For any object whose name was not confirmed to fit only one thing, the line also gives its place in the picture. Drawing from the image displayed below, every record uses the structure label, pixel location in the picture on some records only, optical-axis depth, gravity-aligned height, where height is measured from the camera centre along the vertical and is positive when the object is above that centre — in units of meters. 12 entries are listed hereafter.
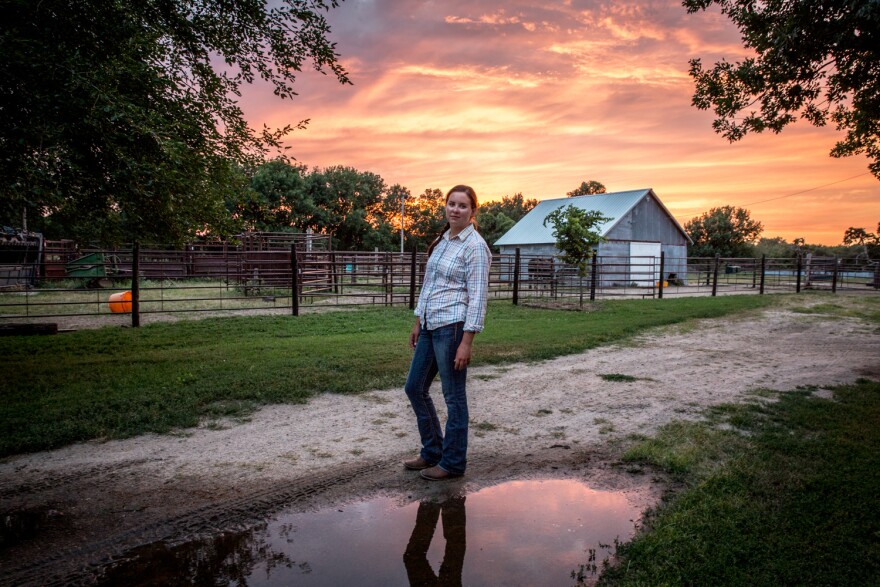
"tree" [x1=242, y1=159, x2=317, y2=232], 41.22 +5.92
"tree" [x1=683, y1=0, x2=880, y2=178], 6.12 +3.09
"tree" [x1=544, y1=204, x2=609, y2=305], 15.45 +1.14
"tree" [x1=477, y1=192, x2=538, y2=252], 55.66 +7.24
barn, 29.16 +2.52
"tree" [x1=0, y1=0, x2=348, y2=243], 4.76 +1.67
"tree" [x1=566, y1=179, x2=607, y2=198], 65.25 +10.97
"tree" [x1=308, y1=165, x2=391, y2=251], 49.38 +6.41
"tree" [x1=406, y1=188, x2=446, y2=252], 61.04 +5.99
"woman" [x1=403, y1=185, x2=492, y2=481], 3.27 -0.31
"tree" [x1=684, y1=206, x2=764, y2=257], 48.88 +4.26
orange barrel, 12.73 -1.12
